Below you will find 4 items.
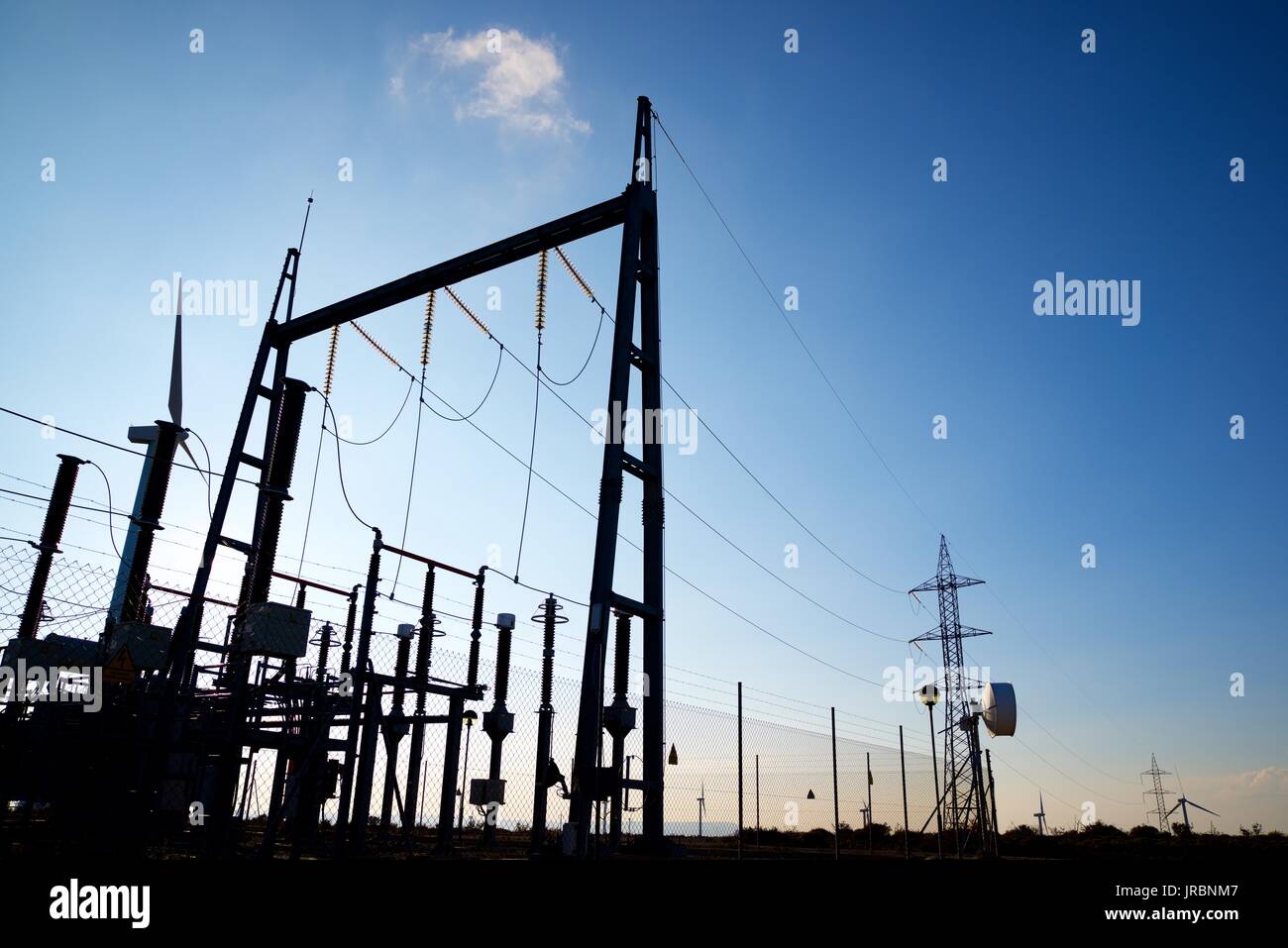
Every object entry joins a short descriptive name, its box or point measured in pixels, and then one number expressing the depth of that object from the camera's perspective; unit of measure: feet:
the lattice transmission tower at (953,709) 125.18
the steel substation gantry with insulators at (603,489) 32.27
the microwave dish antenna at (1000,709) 68.90
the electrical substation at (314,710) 32.76
